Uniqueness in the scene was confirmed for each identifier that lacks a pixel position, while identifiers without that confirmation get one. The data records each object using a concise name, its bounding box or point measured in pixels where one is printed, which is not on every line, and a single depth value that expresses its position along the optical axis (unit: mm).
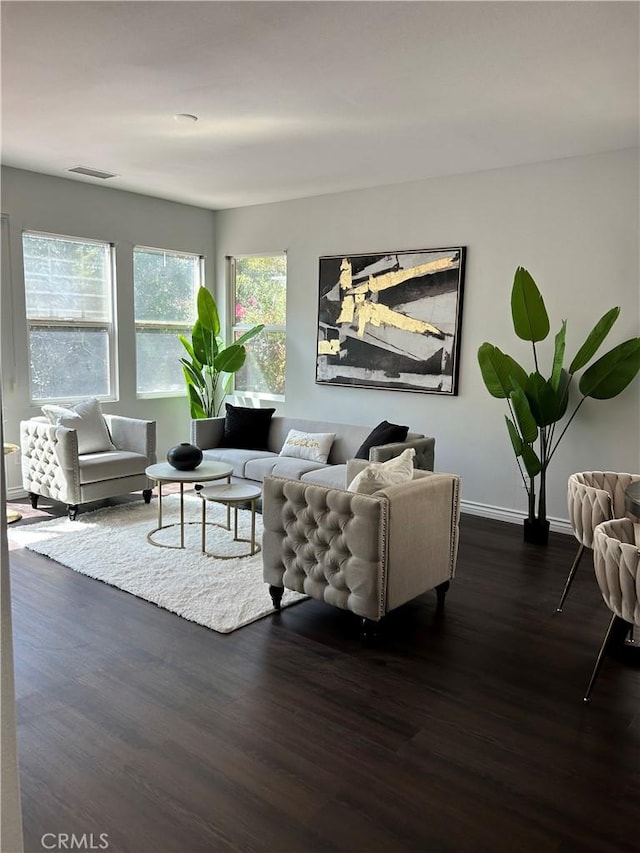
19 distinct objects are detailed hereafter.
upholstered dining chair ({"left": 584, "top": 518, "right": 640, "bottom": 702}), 2326
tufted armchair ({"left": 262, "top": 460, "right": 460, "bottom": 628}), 3086
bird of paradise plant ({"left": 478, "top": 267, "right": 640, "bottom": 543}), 4430
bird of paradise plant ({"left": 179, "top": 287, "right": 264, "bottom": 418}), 6566
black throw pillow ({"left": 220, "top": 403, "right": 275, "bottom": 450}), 5977
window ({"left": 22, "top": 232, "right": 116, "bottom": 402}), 5789
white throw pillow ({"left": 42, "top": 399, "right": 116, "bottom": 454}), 5367
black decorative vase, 4559
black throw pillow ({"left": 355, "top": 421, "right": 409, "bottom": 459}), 4820
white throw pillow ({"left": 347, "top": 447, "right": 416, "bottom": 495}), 3244
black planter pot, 4816
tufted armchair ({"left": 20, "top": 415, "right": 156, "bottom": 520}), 4989
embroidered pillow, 5441
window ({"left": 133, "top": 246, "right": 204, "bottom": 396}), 6711
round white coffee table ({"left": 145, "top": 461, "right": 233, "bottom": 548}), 4375
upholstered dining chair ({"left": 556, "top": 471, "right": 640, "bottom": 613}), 3156
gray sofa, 4840
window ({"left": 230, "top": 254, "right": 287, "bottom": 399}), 6926
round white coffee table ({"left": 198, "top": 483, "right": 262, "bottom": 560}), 4164
